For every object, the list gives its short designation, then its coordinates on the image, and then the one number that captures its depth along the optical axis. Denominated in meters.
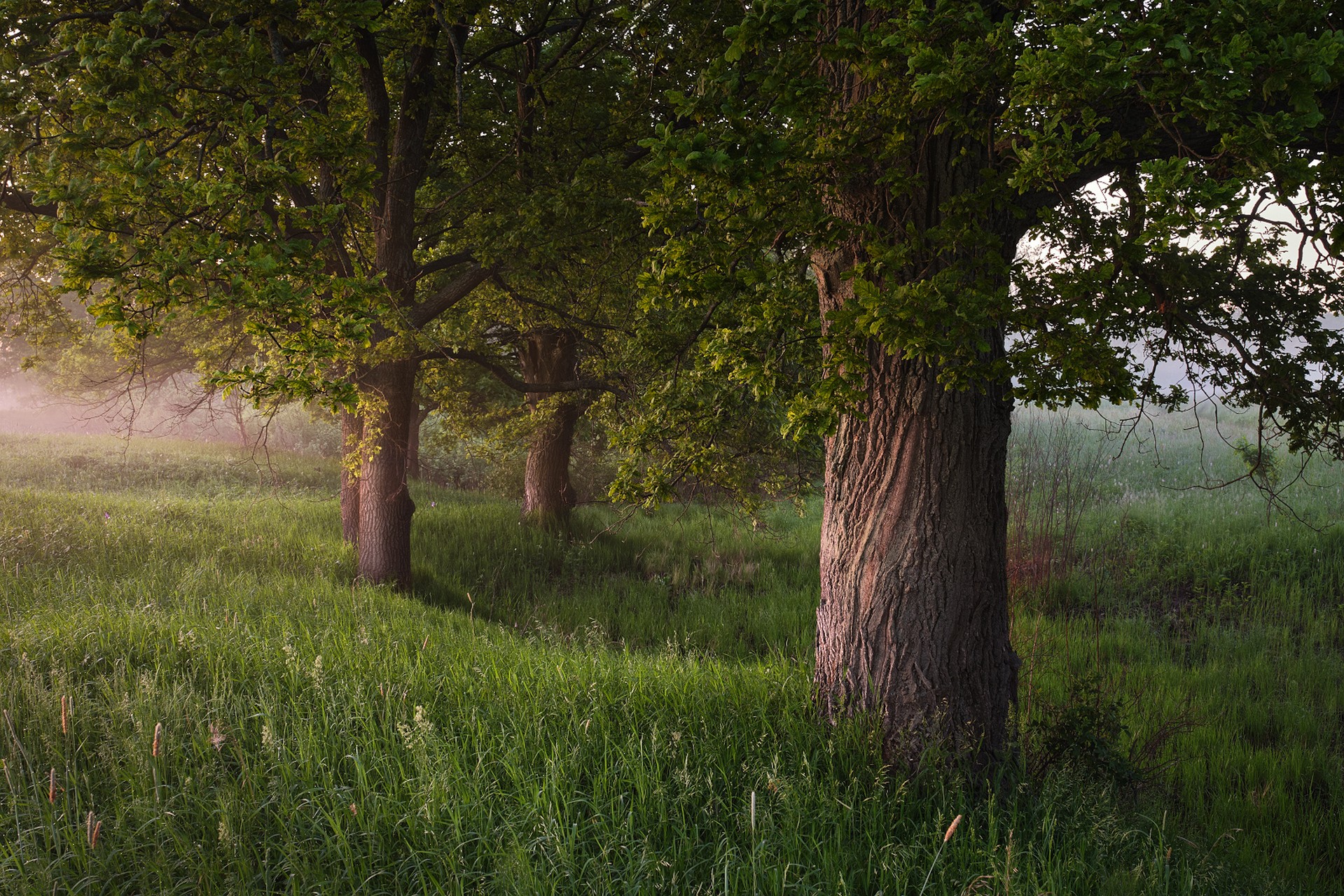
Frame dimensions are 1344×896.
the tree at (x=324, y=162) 4.42
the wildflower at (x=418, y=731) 3.31
